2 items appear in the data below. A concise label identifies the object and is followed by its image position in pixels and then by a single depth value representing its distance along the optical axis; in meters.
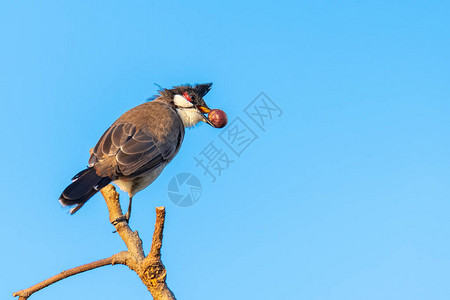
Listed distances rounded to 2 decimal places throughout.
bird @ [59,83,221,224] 9.55
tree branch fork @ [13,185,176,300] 7.71
